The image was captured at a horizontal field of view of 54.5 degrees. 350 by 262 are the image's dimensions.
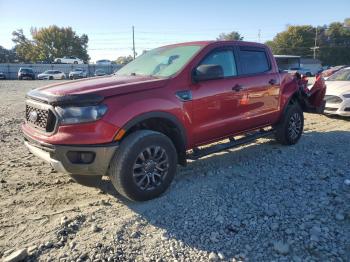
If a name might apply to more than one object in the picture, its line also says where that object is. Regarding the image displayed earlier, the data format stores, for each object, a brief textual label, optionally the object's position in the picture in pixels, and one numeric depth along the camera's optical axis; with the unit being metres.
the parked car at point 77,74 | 44.31
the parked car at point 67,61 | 63.38
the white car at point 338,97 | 8.80
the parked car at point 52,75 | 44.12
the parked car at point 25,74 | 43.88
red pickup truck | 3.61
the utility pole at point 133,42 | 69.06
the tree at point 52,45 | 86.81
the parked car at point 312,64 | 52.00
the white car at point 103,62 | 60.21
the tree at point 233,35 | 94.56
